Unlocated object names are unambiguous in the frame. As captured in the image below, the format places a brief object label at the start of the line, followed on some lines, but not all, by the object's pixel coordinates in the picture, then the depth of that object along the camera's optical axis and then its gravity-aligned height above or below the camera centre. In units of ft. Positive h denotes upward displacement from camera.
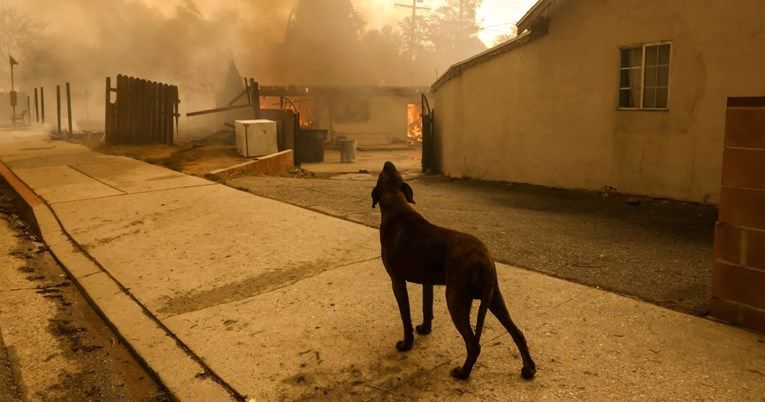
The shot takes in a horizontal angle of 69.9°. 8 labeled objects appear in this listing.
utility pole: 167.63 +44.17
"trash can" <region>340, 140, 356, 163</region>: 72.28 -0.74
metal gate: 51.06 +0.12
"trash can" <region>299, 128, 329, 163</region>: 69.15 +0.01
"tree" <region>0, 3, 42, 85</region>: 163.94 +33.83
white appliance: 41.19 +0.50
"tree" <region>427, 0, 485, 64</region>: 197.06 +42.26
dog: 7.95 -1.80
